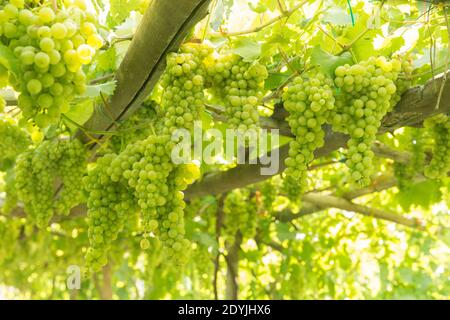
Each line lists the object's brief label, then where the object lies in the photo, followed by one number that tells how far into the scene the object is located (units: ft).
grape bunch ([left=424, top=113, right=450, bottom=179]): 5.84
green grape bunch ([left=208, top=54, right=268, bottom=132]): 4.30
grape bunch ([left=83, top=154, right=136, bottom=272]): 5.05
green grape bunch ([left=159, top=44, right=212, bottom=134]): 4.45
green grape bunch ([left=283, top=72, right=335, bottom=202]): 4.22
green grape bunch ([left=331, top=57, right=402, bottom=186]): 4.11
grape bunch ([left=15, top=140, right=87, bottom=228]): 6.59
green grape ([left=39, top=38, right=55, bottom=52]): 3.14
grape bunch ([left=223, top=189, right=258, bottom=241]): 11.01
